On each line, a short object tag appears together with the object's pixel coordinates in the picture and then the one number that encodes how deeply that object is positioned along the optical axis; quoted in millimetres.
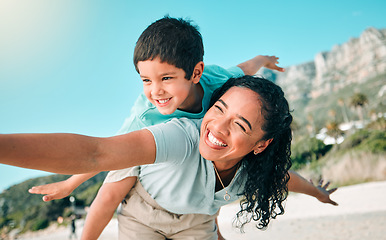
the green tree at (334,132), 37875
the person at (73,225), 13806
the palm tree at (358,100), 42156
